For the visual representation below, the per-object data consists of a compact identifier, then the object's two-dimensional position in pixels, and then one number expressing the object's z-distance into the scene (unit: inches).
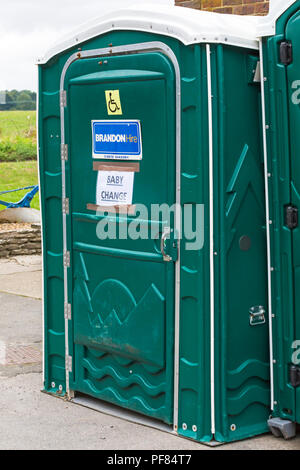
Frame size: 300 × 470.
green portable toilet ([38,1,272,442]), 188.4
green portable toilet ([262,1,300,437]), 184.4
